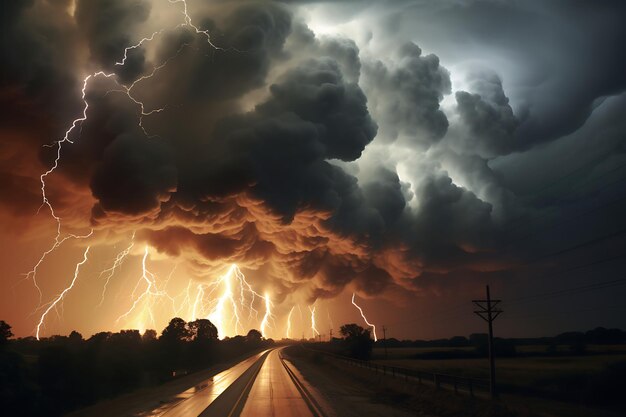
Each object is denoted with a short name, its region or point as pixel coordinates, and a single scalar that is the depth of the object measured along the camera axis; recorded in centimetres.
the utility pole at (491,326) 3031
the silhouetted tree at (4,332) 4926
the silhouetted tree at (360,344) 9981
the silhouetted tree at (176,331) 10275
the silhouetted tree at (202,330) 11569
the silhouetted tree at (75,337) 8951
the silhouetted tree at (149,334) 13452
